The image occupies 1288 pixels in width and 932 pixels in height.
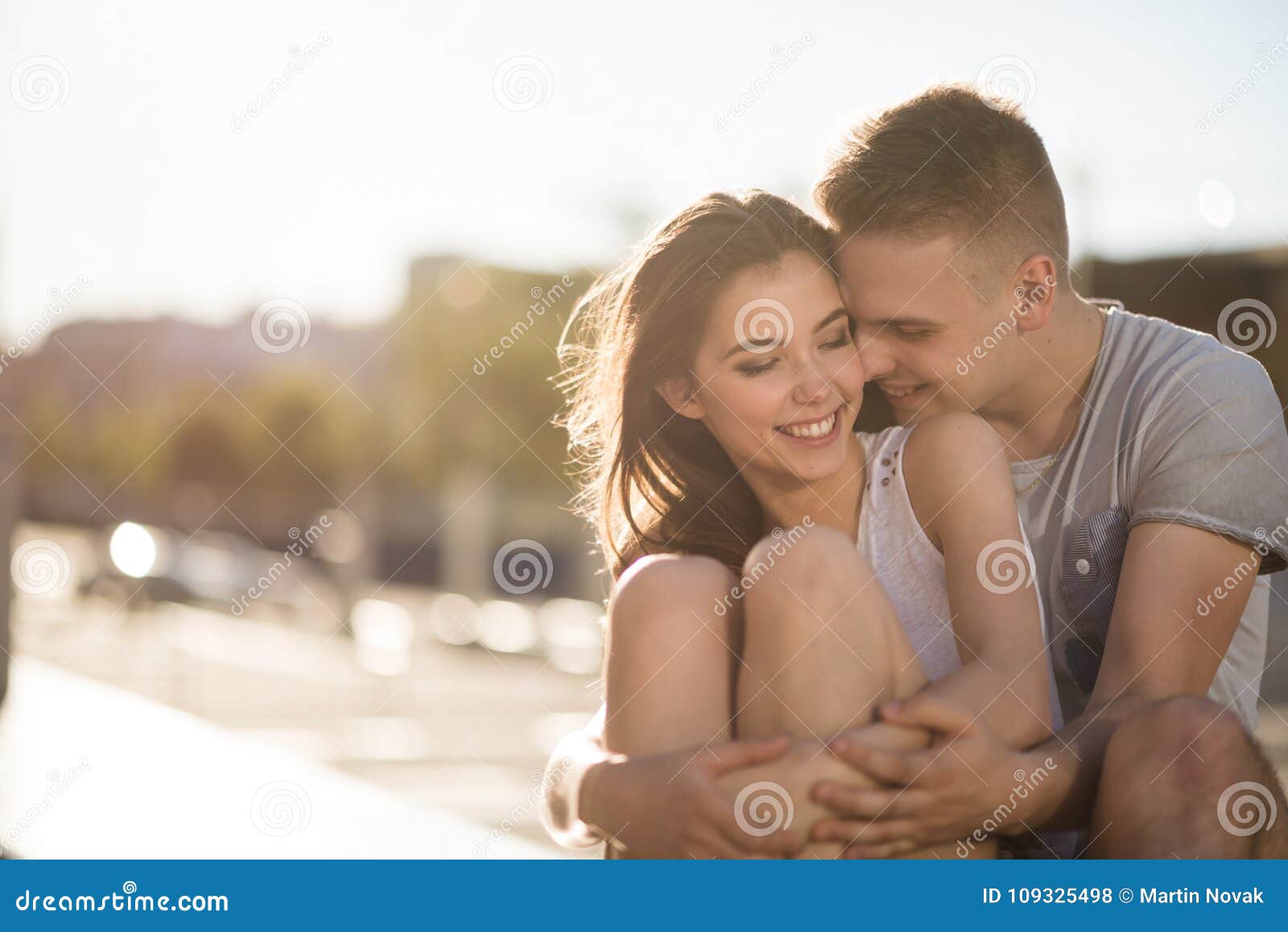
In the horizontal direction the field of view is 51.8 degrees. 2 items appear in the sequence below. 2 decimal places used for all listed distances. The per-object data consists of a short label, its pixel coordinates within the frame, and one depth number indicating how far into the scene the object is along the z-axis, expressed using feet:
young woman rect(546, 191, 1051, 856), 7.52
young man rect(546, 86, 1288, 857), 7.21
